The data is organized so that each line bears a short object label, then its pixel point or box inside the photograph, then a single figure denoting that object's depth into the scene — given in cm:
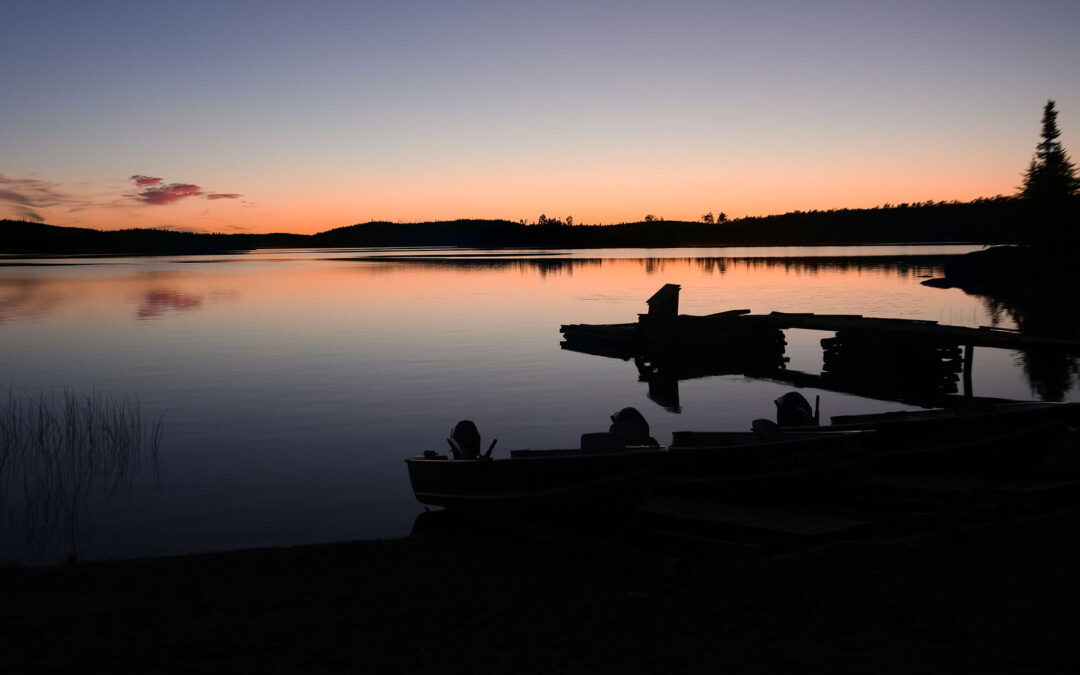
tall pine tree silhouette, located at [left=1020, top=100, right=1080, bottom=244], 7838
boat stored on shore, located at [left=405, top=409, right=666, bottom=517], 1229
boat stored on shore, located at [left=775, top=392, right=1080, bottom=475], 1450
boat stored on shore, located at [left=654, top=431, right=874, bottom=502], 1272
